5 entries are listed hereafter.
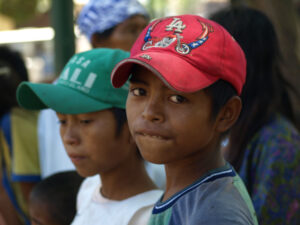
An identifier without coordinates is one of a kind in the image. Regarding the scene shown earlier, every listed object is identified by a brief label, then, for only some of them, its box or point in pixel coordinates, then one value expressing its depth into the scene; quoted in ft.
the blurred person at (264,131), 7.32
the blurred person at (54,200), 7.78
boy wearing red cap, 6.50
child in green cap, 7.26
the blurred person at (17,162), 9.05
